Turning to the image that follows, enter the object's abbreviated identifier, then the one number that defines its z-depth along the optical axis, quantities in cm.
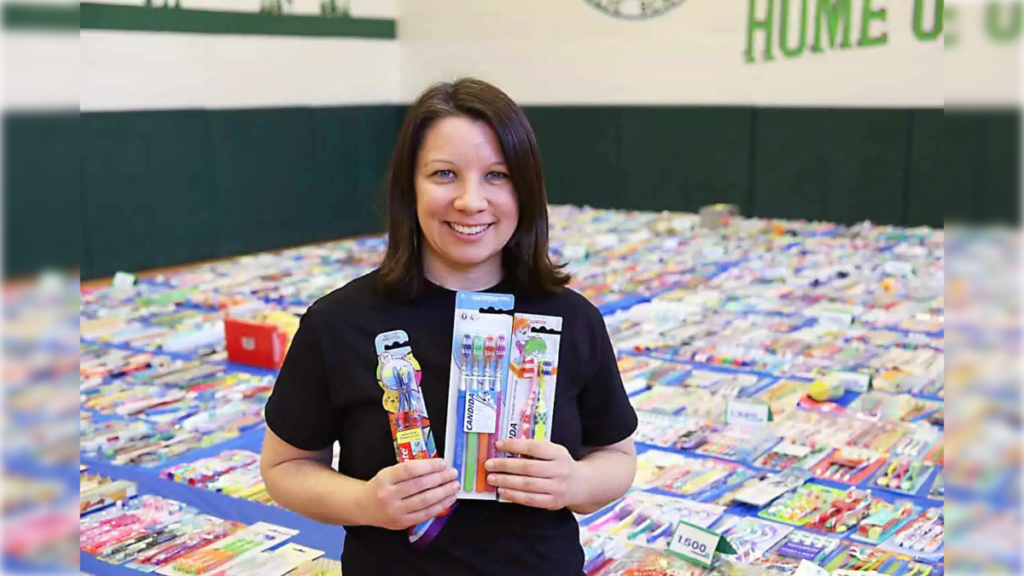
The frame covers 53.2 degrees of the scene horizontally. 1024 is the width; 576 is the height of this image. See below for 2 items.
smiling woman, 149
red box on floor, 452
